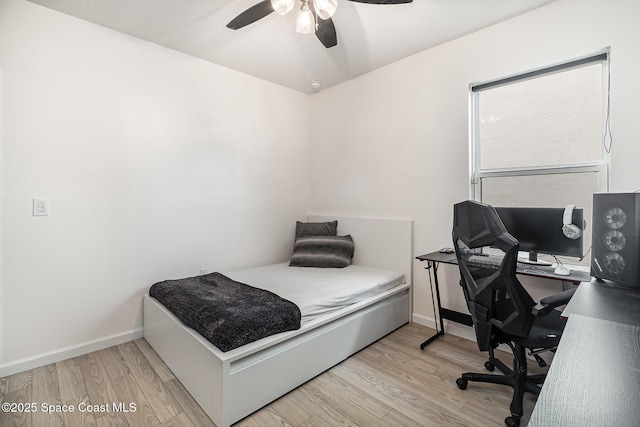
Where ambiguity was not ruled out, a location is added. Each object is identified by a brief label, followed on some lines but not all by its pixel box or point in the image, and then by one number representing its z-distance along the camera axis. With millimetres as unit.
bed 1615
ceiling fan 1787
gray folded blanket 1688
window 2098
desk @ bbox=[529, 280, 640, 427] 558
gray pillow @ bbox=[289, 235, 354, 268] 3127
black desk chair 1542
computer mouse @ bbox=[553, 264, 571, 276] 1853
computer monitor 1945
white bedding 2164
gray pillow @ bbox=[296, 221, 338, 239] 3482
